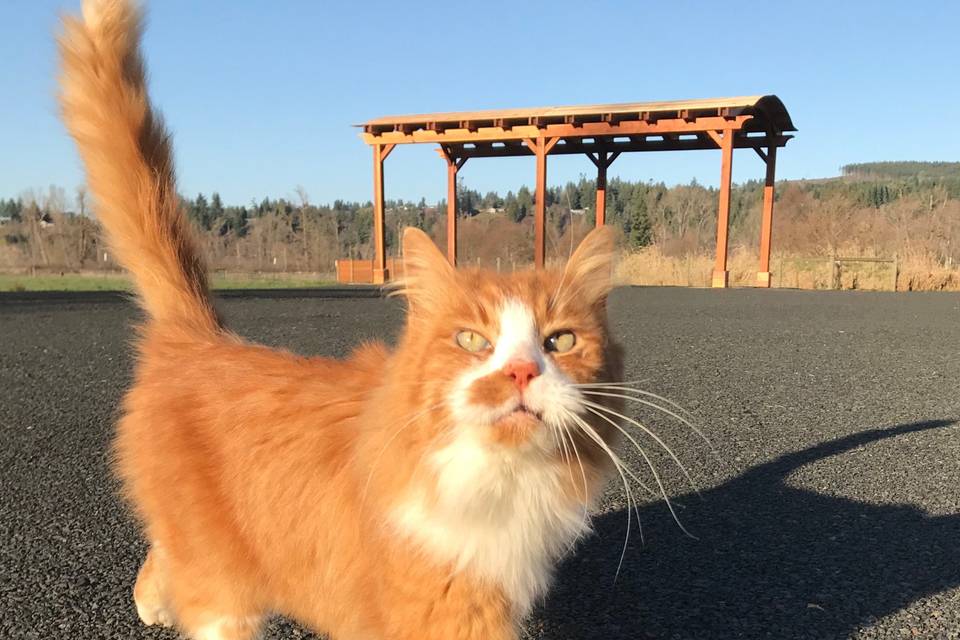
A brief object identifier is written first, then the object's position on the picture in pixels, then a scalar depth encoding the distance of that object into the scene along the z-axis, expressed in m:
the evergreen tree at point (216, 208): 80.49
